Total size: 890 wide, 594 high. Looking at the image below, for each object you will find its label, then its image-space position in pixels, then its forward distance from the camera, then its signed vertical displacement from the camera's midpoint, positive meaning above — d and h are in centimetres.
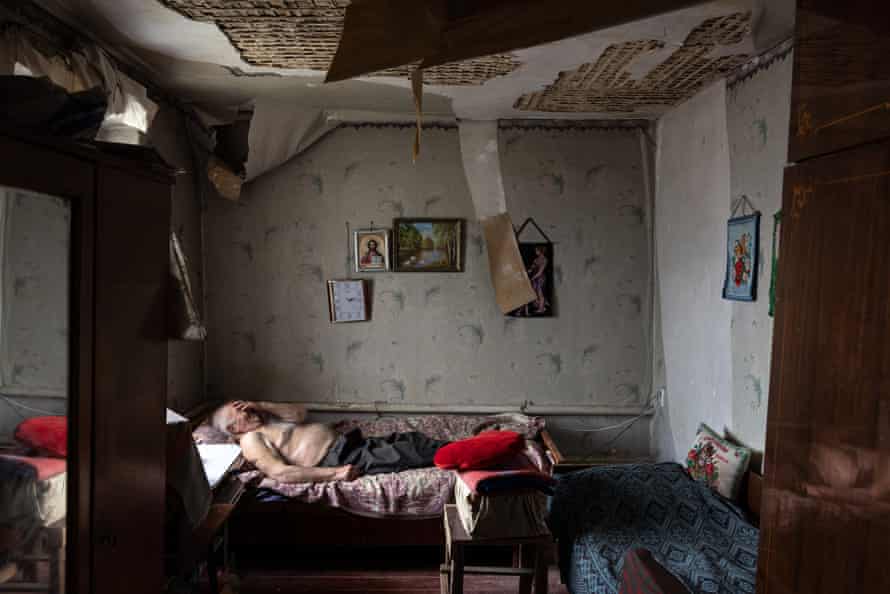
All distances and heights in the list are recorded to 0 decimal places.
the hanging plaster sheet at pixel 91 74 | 239 +81
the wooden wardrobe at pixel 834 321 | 67 -3
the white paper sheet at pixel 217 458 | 310 -94
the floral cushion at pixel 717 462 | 319 -88
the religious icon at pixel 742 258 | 325 +16
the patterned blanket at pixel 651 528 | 260 -108
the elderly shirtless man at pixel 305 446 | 382 -106
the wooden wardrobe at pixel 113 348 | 120 -16
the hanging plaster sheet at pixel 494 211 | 465 +50
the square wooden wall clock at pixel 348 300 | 468 -16
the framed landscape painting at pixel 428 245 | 467 +25
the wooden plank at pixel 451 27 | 79 +32
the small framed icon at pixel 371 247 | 466 +22
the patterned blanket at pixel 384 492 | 363 -118
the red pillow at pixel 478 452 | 303 -79
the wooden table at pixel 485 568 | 277 -119
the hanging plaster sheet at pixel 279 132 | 428 +96
